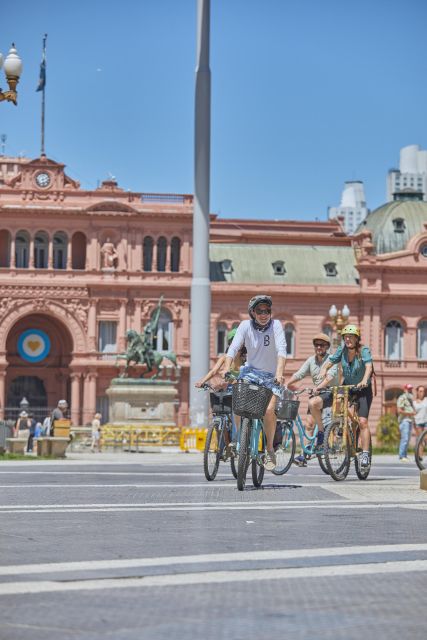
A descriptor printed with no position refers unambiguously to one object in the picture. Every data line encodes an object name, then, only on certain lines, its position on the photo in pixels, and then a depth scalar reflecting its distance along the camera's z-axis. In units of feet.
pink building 263.90
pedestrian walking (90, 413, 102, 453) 150.22
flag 267.18
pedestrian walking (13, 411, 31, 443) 155.43
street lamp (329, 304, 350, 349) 184.75
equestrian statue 186.09
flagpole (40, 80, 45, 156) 272.54
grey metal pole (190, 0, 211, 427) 114.52
